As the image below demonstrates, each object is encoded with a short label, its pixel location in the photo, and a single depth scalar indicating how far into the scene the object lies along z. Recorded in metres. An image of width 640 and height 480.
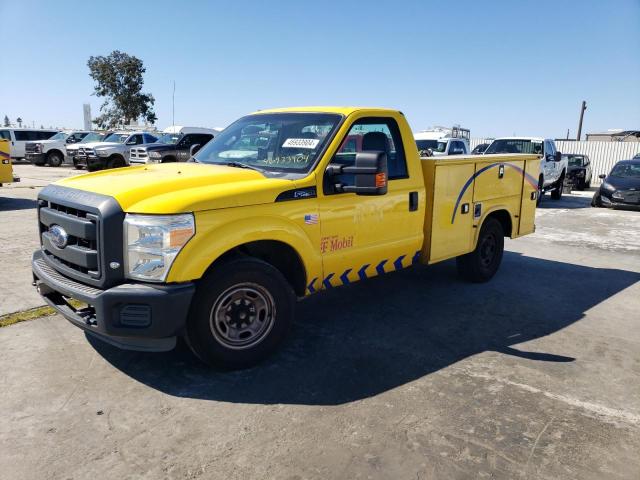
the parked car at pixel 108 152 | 21.59
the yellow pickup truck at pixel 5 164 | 11.62
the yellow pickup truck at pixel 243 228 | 3.41
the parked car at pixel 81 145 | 22.66
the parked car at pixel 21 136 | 26.60
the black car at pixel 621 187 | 14.39
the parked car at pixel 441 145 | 15.34
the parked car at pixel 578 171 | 21.22
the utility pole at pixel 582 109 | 43.47
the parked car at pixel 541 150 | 15.13
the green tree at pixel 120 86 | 46.91
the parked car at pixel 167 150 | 19.58
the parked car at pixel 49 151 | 25.94
